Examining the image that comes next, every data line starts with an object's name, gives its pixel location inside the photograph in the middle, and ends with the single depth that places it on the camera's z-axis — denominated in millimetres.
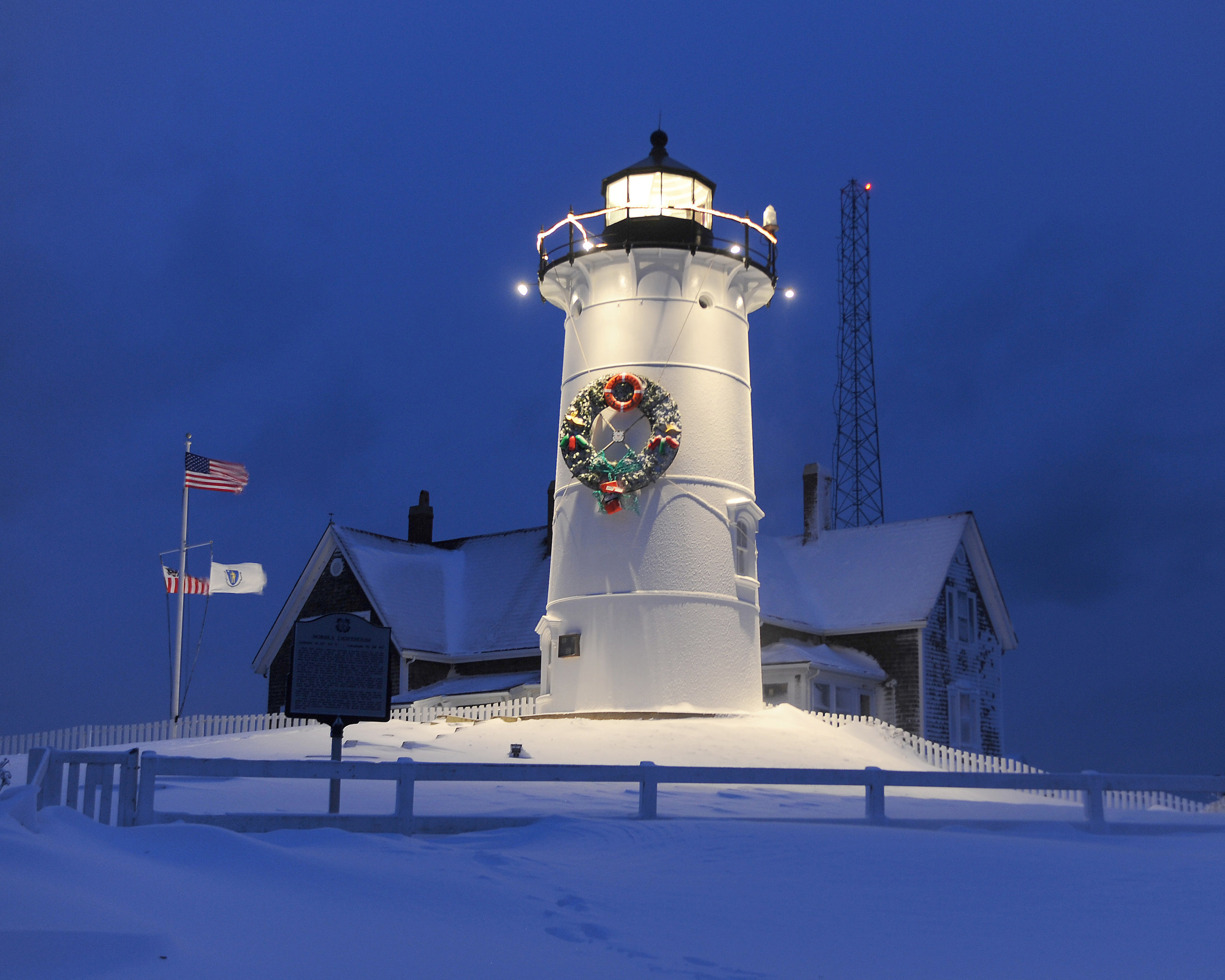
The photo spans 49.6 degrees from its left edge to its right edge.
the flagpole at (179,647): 29281
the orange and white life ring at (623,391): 27203
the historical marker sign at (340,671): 14203
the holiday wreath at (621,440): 26844
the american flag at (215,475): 31125
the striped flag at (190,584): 30641
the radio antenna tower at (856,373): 46875
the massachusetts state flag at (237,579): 31817
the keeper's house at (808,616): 33500
